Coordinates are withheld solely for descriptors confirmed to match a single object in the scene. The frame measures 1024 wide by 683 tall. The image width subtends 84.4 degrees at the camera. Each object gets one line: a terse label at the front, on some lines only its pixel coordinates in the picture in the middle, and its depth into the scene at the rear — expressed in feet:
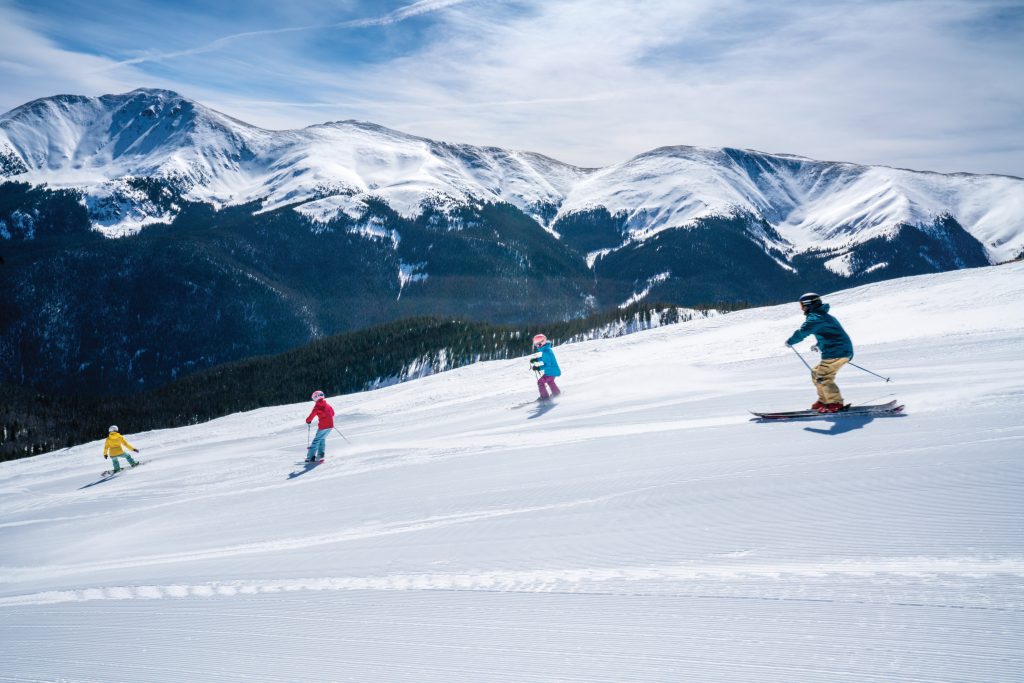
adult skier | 26.43
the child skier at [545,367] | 47.09
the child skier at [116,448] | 50.50
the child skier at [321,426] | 40.19
